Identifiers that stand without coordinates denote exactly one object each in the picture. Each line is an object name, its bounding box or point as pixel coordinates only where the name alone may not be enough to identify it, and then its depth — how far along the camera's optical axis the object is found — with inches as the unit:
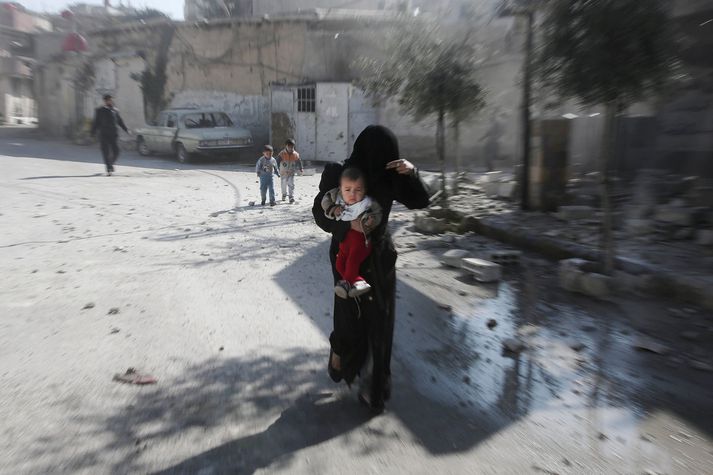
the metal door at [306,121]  797.9
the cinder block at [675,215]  291.6
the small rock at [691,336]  178.4
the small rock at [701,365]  155.4
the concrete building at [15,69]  1467.8
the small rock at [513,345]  169.3
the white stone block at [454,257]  267.0
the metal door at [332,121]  776.9
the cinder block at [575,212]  330.0
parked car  759.7
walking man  564.1
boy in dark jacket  414.9
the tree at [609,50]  200.7
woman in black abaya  122.2
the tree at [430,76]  362.9
